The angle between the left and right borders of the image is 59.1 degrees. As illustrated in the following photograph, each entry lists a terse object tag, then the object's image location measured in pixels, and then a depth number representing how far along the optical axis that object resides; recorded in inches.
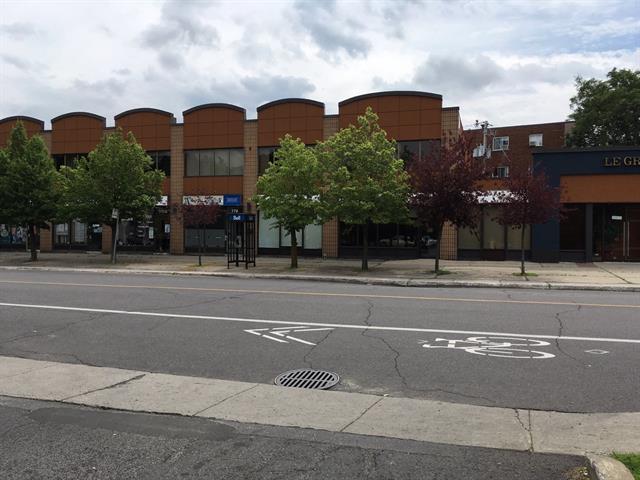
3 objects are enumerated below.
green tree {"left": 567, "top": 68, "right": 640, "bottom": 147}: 1593.3
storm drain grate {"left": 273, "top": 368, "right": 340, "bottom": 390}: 265.6
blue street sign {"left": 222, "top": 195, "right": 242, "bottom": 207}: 1234.6
